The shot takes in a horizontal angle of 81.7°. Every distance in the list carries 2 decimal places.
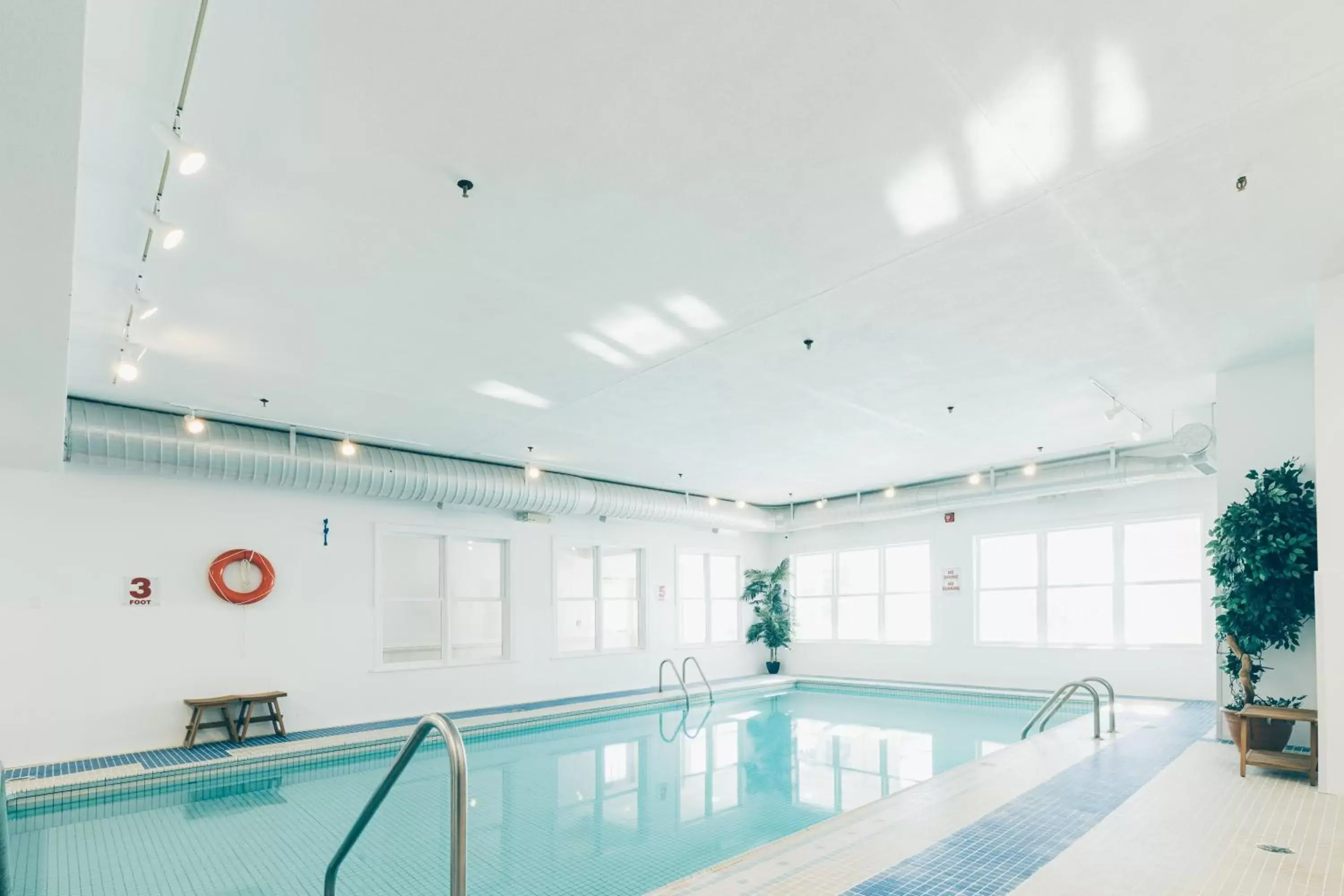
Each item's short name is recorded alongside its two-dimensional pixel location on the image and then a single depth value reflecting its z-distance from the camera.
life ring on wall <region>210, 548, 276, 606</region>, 7.27
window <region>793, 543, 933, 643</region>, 11.74
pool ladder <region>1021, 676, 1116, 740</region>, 6.29
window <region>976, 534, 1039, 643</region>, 10.48
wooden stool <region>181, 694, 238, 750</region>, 6.84
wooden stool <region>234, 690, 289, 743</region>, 7.10
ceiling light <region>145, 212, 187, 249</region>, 3.18
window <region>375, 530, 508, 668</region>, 11.63
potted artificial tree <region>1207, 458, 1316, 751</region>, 5.01
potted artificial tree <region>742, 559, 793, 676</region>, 12.66
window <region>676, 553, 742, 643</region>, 12.53
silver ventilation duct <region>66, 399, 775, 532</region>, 6.17
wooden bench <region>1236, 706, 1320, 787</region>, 4.56
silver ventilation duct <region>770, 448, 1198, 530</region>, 8.38
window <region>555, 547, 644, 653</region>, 10.96
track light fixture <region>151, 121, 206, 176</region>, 2.63
